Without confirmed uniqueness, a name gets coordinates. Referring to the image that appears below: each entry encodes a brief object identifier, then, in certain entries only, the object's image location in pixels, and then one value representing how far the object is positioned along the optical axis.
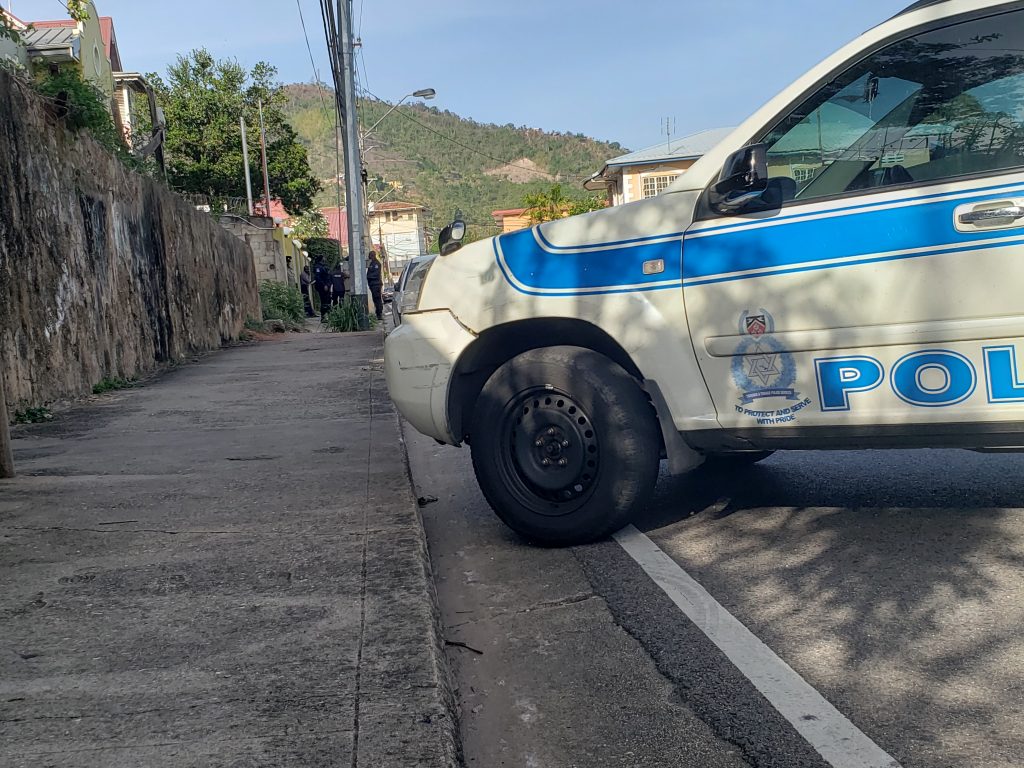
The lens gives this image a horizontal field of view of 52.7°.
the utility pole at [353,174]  21.69
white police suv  3.70
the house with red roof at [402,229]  115.50
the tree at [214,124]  49.00
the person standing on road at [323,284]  31.98
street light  34.45
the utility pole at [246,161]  45.72
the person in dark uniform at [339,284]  30.23
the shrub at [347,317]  22.89
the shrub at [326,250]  59.62
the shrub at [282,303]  26.85
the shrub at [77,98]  9.50
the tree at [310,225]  64.95
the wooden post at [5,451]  5.44
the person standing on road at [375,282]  27.72
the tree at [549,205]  59.47
